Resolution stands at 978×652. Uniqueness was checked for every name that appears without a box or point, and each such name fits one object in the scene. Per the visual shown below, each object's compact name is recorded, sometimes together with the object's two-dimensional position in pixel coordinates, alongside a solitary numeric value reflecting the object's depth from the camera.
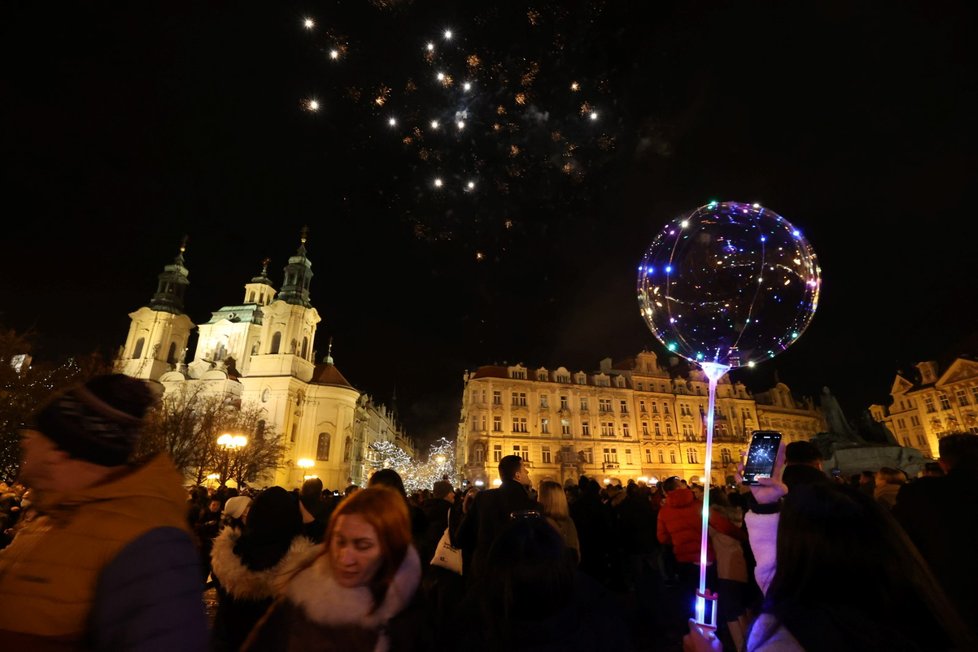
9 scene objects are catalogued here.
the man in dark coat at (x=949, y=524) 2.98
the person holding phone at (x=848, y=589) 1.60
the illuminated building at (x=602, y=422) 46.97
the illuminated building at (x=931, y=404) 44.97
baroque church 47.50
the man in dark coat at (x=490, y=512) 5.07
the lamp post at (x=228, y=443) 25.98
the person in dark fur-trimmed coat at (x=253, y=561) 3.31
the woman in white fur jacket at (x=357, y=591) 2.19
